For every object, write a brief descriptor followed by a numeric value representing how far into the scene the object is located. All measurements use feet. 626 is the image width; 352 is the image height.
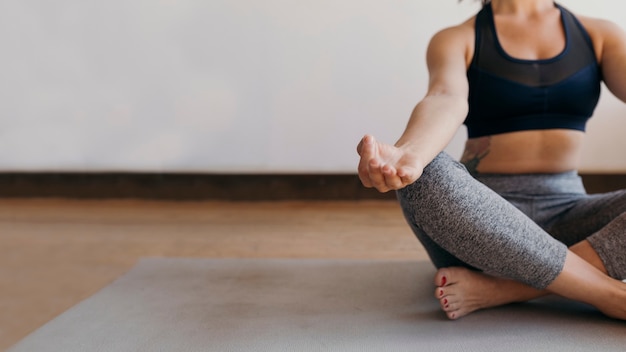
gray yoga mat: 3.23
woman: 3.21
